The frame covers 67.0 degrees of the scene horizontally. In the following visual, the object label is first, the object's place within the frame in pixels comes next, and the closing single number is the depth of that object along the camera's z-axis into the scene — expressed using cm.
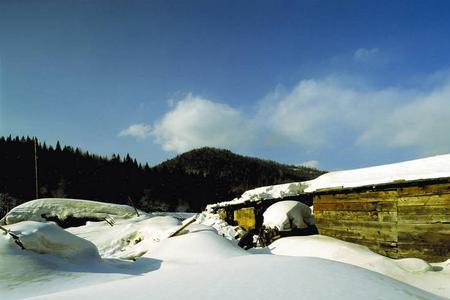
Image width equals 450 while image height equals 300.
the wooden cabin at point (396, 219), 795
